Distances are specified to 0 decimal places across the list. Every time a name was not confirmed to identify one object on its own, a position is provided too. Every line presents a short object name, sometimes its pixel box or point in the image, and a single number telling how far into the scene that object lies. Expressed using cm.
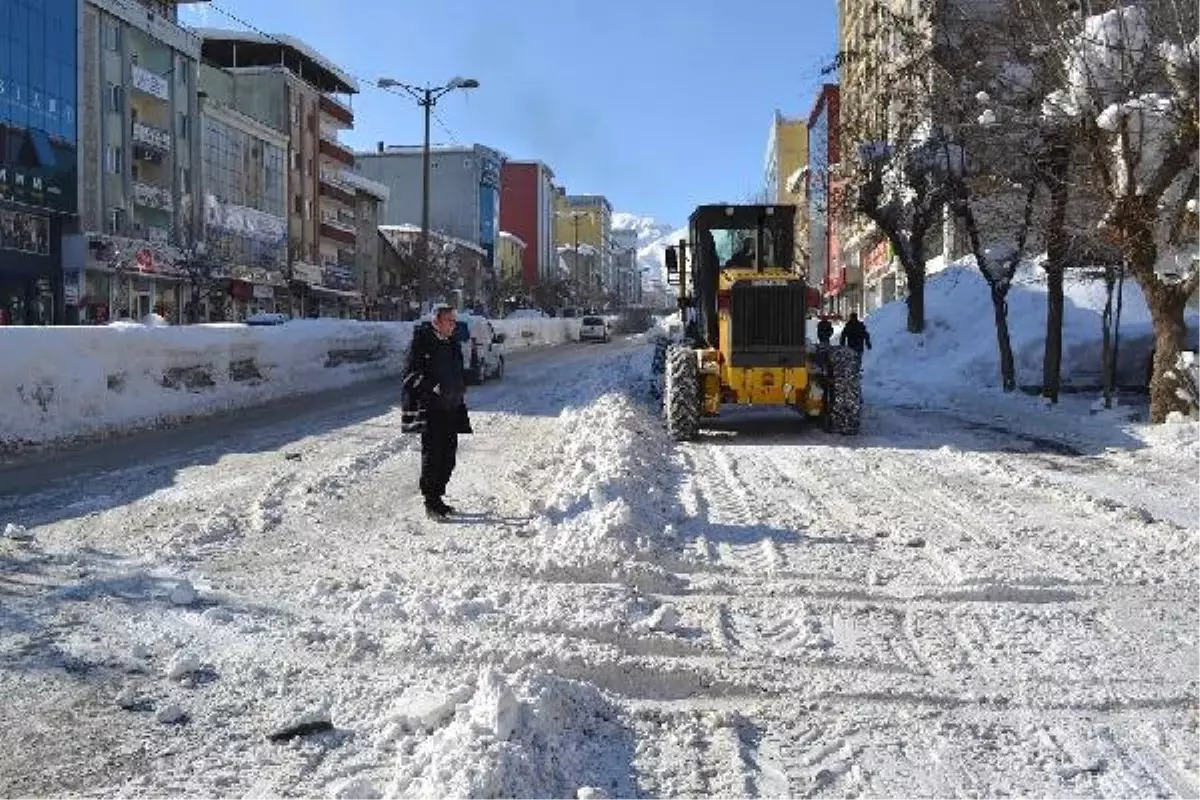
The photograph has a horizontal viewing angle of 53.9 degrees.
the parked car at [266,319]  3967
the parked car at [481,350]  2634
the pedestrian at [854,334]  2694
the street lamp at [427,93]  4112
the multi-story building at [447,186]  12797
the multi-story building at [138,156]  4797
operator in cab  1650
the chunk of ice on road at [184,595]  629
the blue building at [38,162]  4247
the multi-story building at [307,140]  7012
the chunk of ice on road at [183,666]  510
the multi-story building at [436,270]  7862
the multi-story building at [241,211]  5653
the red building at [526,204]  16000
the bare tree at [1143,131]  1490
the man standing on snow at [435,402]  923
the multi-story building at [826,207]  3941
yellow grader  1548
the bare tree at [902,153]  2464
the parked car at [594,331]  7206
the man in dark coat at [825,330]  2283
